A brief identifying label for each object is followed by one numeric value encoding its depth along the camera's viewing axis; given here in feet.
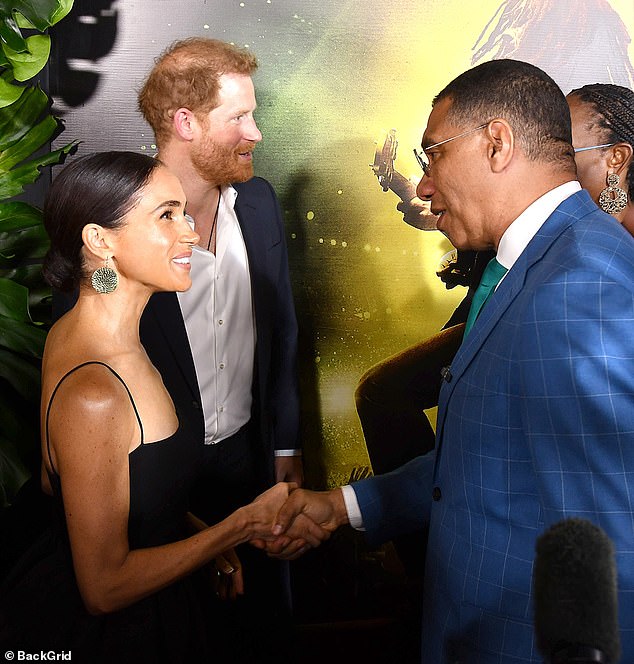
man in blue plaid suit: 4.33
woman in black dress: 5.31
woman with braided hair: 7.59
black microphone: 1.94
